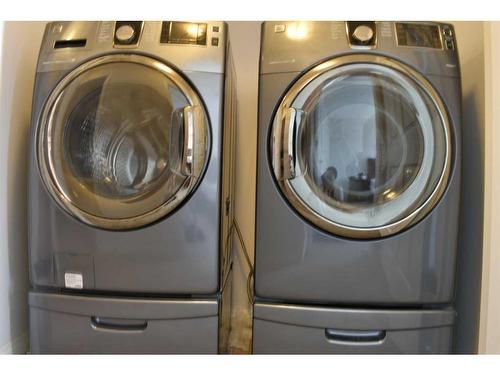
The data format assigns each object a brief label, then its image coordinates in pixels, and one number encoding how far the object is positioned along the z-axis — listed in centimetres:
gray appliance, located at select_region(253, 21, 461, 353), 98
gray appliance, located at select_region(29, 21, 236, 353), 101
